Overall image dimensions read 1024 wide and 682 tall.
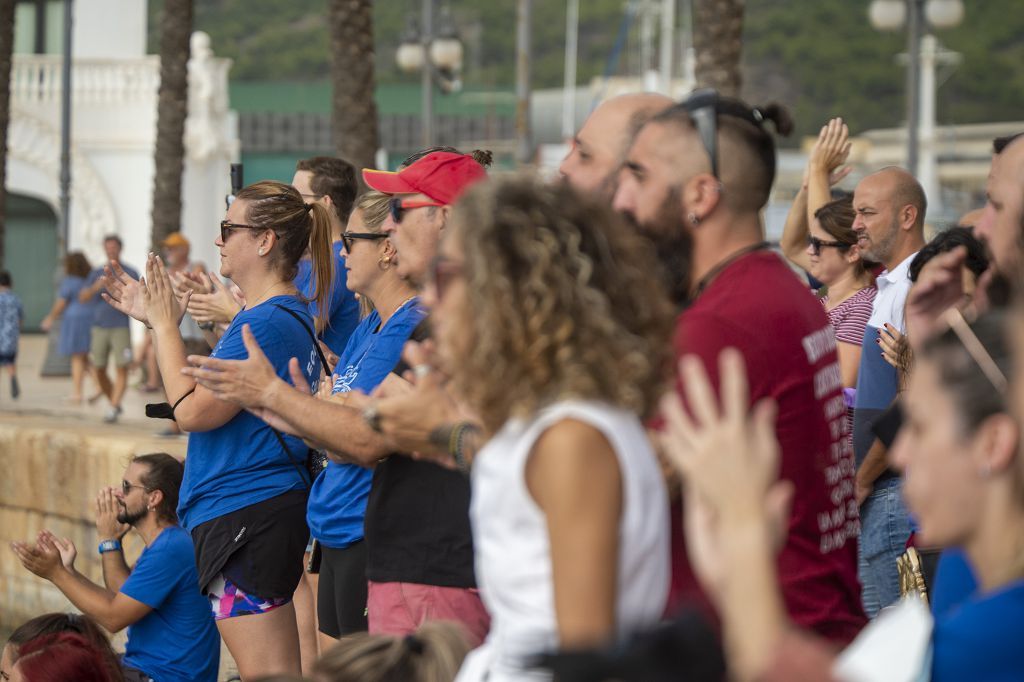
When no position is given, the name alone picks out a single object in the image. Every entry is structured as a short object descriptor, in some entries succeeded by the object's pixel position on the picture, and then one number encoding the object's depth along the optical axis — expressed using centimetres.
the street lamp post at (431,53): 4372
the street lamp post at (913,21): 3259
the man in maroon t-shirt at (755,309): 607
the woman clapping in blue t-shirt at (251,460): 965
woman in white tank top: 485
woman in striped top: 1149
